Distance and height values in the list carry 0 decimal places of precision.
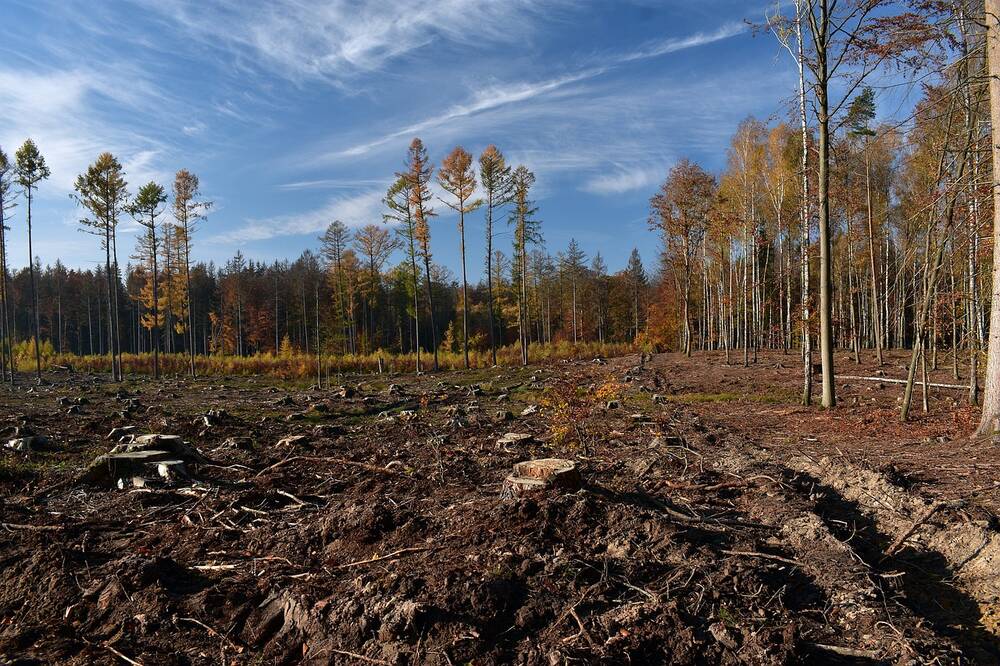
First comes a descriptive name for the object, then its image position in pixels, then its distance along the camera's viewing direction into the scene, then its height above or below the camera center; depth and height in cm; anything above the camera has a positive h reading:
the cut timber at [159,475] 669 -179
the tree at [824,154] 1144 +351
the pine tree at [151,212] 2900 +659
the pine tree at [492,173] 3027 +860
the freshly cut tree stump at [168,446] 753 -158
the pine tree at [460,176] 2917 +822
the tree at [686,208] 2586 +557
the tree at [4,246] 2691 +472
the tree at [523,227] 3198 +604
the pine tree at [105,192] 2734 +735
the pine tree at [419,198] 2913 +716
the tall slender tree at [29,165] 2639 +848
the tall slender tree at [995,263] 718 +69
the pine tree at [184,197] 2990 +757
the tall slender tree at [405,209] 2959 +674
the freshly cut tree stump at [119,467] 692 -172
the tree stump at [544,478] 493 -143
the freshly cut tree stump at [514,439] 826 -174
